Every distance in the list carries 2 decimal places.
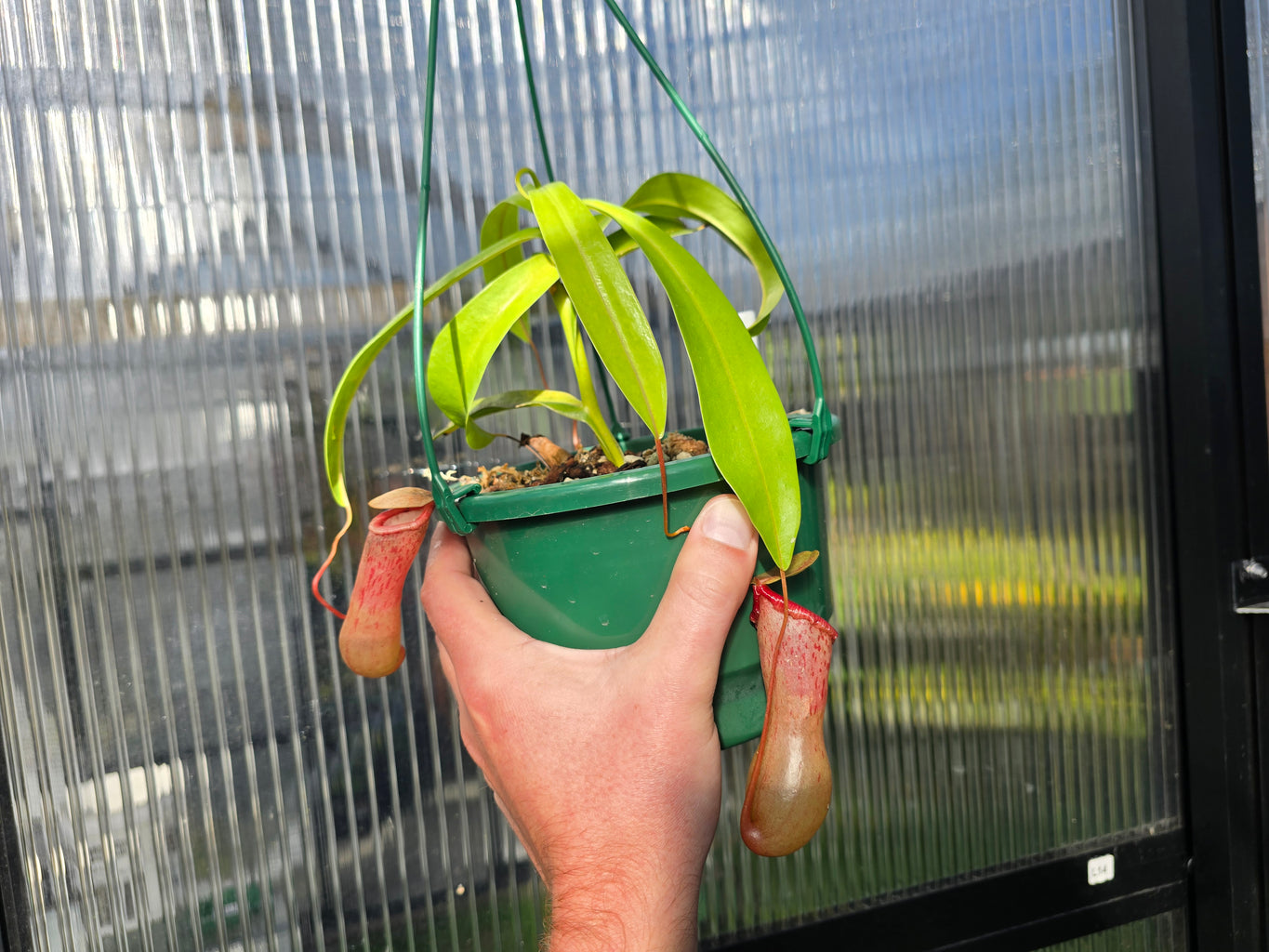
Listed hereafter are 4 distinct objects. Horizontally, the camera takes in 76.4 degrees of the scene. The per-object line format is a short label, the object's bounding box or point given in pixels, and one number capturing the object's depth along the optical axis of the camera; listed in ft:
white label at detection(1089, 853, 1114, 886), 2.85
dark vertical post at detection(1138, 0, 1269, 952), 2.73
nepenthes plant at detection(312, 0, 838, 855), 1.31
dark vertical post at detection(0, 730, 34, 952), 2.05
